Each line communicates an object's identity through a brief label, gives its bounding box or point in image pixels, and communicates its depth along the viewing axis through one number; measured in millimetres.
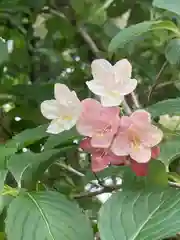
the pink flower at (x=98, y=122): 580
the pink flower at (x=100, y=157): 589
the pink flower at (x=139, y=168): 585
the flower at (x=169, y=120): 1019
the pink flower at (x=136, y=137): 580
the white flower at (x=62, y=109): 609
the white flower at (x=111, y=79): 608
